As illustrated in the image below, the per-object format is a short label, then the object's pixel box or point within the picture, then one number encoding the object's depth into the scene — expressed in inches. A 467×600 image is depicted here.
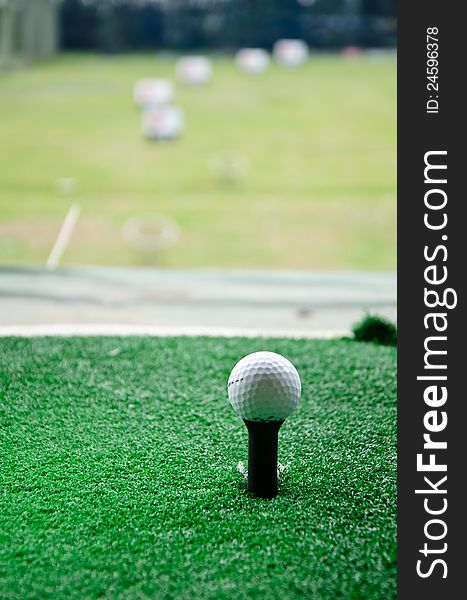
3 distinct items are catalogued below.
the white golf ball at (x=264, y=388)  26.7
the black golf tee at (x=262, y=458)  27.2
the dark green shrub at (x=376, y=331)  39.6
